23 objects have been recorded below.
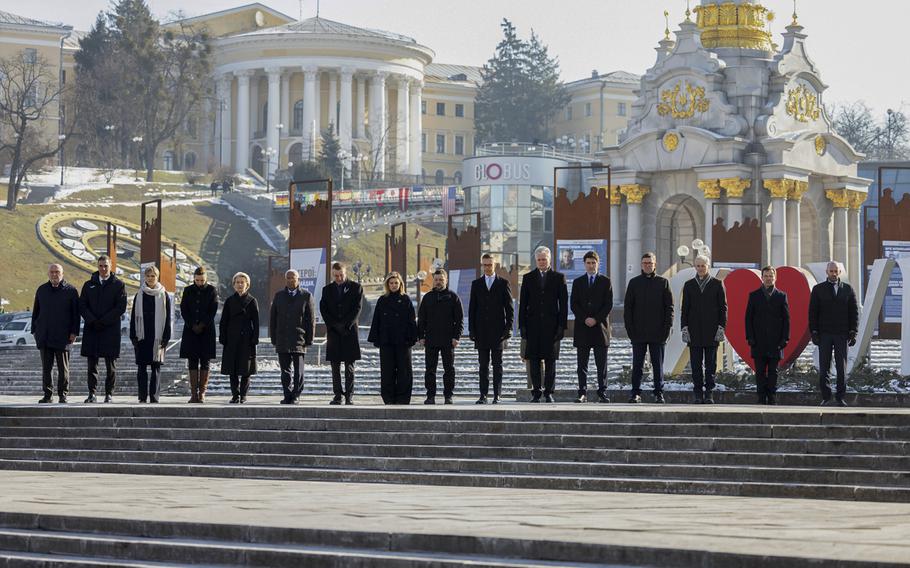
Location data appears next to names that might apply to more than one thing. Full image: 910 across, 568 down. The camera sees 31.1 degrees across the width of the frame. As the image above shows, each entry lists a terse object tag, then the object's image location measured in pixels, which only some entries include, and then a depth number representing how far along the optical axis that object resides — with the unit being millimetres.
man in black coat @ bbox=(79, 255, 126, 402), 20531
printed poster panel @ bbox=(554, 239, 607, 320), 30753
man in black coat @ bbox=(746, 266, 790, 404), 19109
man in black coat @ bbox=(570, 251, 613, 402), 19188
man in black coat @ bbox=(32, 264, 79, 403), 20297
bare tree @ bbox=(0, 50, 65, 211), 78938
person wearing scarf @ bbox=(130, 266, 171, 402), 20625
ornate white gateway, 42125
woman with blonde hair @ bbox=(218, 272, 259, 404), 20266
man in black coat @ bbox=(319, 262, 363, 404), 19688
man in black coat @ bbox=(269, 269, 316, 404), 20031
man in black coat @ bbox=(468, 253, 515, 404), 19344
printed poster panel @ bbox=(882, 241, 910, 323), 29906
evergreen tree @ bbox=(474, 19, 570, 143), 122375
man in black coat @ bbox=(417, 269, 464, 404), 19344
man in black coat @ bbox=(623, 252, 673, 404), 19141
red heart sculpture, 21750
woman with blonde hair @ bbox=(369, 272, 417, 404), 19391
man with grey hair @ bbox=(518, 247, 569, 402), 19172
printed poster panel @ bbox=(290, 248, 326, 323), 29000
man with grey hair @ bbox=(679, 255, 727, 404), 19188
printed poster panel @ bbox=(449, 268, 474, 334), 36375
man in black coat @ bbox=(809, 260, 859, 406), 18984
